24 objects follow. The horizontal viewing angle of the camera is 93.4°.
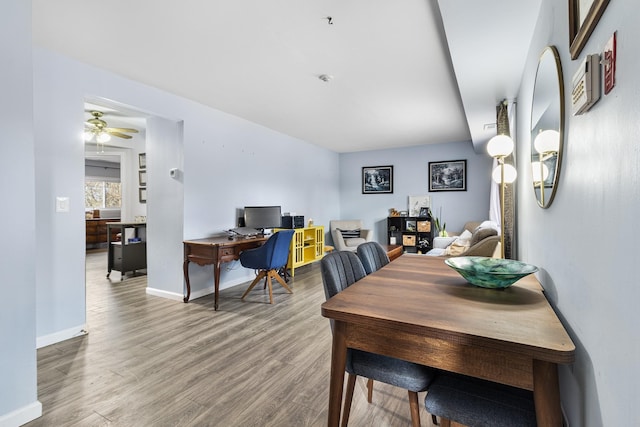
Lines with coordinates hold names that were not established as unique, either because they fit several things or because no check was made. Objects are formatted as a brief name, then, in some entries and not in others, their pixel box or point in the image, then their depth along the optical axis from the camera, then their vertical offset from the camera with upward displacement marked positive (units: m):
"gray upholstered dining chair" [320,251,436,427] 1.26 -0.69
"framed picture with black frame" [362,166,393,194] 6.75 +0.71
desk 3.35 -0.45
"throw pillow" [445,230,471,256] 3.92 -0.49
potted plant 6.10 -0.31
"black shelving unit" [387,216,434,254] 6.21 -0.47
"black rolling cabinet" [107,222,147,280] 4.64 -0.61
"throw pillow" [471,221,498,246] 3.31 -0.27
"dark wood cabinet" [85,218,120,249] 7.42 -0.49
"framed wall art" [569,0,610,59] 0.77 +0.54
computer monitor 4.30 -0.07
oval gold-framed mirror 1.21 +0.38
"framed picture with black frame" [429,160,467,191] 6.05 +0.71
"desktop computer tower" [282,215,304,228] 4.95 -0.16
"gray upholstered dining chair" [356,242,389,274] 2.14 -0.34
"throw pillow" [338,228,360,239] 6.54 -0.48
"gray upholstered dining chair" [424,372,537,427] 0.97 -0.66
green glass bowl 1.30 -0.29
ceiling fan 4.42 +1.30
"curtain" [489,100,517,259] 2.73 +0.19
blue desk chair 3.51 -0.52
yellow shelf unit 4.89 -0.62
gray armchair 6.21 -0.48
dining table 0.86 -0.38
